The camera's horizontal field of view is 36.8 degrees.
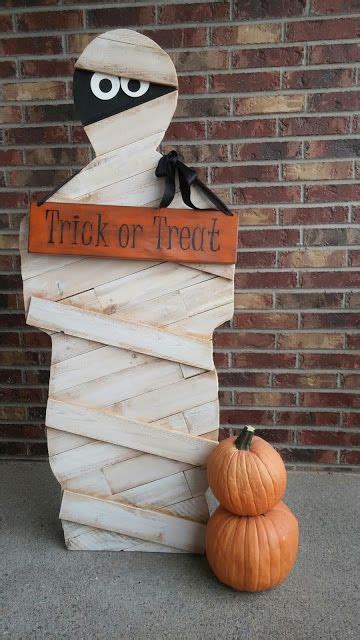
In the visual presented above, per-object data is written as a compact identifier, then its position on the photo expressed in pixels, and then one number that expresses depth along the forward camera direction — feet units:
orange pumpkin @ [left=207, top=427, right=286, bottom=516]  5.69
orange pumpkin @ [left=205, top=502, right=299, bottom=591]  5.65
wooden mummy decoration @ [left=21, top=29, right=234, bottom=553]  5.87
